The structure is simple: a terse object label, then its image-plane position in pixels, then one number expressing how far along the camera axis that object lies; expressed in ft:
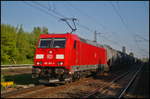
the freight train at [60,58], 42.57
